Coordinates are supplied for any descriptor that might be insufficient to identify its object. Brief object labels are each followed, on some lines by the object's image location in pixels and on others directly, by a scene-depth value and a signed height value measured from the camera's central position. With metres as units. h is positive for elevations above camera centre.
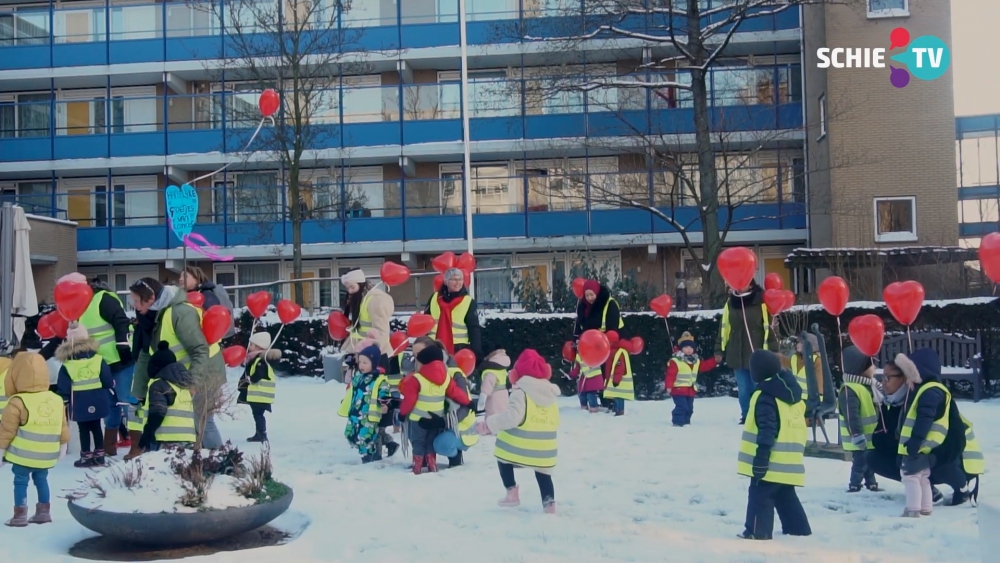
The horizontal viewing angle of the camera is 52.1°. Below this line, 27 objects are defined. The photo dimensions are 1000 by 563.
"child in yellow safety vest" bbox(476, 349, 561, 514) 7.54 -1.01
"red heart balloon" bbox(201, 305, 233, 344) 9.30 -0.21
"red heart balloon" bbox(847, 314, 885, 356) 8.55 -0.41
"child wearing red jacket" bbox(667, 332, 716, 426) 12.32 -1.13
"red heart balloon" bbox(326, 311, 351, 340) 10.73 -0.28
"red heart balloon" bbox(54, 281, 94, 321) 9.48 +0.04
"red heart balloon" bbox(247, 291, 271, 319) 13.08 -0.05
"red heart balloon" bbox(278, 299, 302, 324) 13.16 -0.16
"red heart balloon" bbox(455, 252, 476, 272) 12.53 +0.40
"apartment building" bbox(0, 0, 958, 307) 24.88 +4.24
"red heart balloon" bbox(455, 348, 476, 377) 10.20 -0.65
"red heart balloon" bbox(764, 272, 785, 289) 12.15 +0.07
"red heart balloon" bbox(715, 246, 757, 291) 10.48 +0.24
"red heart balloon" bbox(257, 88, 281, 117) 16.31 +3.14
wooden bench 14.13 -0.95
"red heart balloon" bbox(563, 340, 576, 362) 14.34 -0.84
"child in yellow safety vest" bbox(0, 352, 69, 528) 7.23 -0.90
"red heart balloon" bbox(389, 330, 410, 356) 10.53 -0.47
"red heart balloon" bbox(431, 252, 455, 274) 12.03 +0.40
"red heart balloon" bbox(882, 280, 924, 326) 9.03 -0.12
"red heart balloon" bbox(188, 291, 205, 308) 10.31 +0.03
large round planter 6.57 -1.45
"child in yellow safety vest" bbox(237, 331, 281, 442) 11.14 -0.89
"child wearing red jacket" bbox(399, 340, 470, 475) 9.09 -0.92
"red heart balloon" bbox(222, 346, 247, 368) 11.23 -0.61
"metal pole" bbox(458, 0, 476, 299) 20.14 +3.50
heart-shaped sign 21.34 +2.03
